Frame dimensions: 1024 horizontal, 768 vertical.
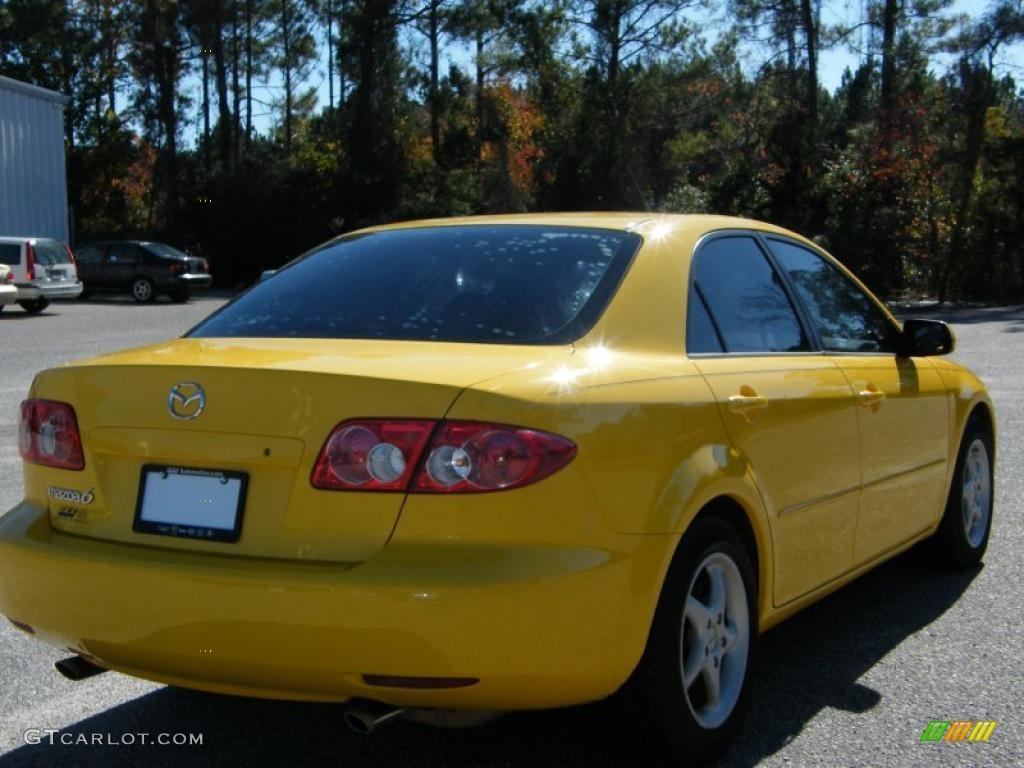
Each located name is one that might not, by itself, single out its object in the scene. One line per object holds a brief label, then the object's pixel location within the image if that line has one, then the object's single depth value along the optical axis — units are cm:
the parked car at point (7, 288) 2405
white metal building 3522
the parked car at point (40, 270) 2536
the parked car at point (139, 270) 3128
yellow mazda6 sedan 277
